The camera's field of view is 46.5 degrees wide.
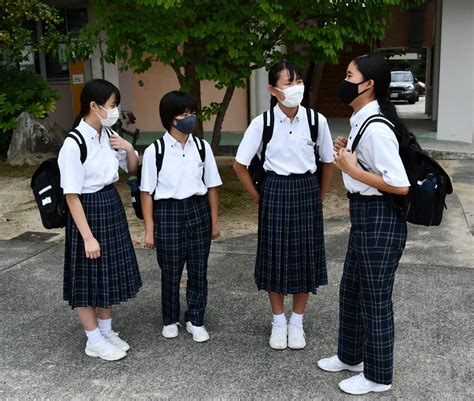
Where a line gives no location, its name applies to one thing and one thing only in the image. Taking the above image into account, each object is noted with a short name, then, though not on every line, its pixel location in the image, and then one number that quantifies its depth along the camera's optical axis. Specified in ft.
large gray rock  32.35
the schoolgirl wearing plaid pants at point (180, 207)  10.45
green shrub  33.32
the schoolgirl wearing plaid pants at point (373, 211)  8.20
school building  34.42
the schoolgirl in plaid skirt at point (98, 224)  9.75
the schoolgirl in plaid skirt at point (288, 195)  10.19
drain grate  18.94
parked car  79.36
